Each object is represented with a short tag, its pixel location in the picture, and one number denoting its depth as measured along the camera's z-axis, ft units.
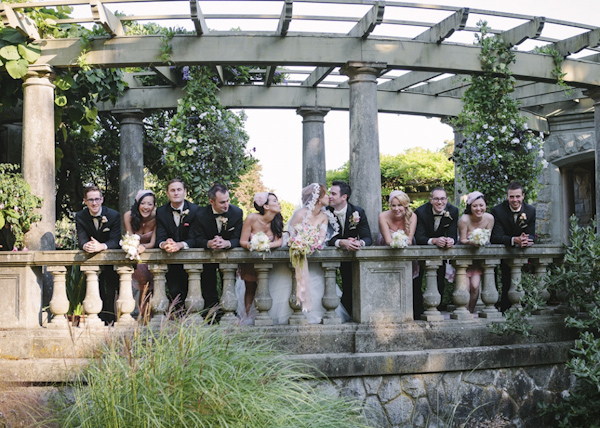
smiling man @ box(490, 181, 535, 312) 19.35
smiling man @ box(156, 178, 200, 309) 18.51
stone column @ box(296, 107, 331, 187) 32.12
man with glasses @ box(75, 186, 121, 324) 18.58
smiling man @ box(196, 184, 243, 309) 18.16
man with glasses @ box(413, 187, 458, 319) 19.47
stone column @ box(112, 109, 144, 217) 30.58
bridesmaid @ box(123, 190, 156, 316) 18.95
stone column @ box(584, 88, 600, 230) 25.75
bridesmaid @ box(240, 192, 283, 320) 18.16
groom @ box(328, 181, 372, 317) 19.31
